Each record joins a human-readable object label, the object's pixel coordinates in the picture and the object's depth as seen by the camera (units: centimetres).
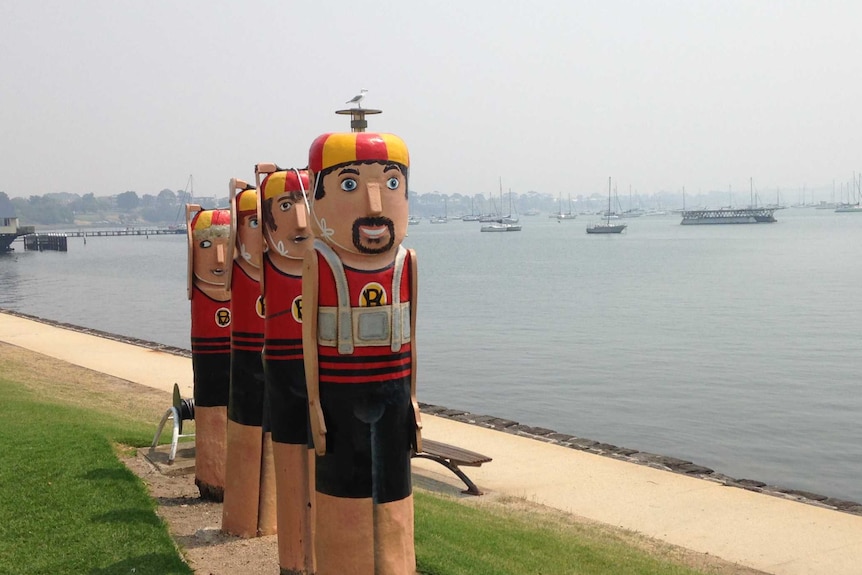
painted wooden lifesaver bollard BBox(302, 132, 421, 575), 649
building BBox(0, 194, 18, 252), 9623
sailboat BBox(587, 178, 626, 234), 14238
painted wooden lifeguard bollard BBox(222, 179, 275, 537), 870
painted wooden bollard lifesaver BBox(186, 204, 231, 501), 1038
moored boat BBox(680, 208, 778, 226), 14850
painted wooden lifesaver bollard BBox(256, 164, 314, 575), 757
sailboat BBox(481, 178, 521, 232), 17138
